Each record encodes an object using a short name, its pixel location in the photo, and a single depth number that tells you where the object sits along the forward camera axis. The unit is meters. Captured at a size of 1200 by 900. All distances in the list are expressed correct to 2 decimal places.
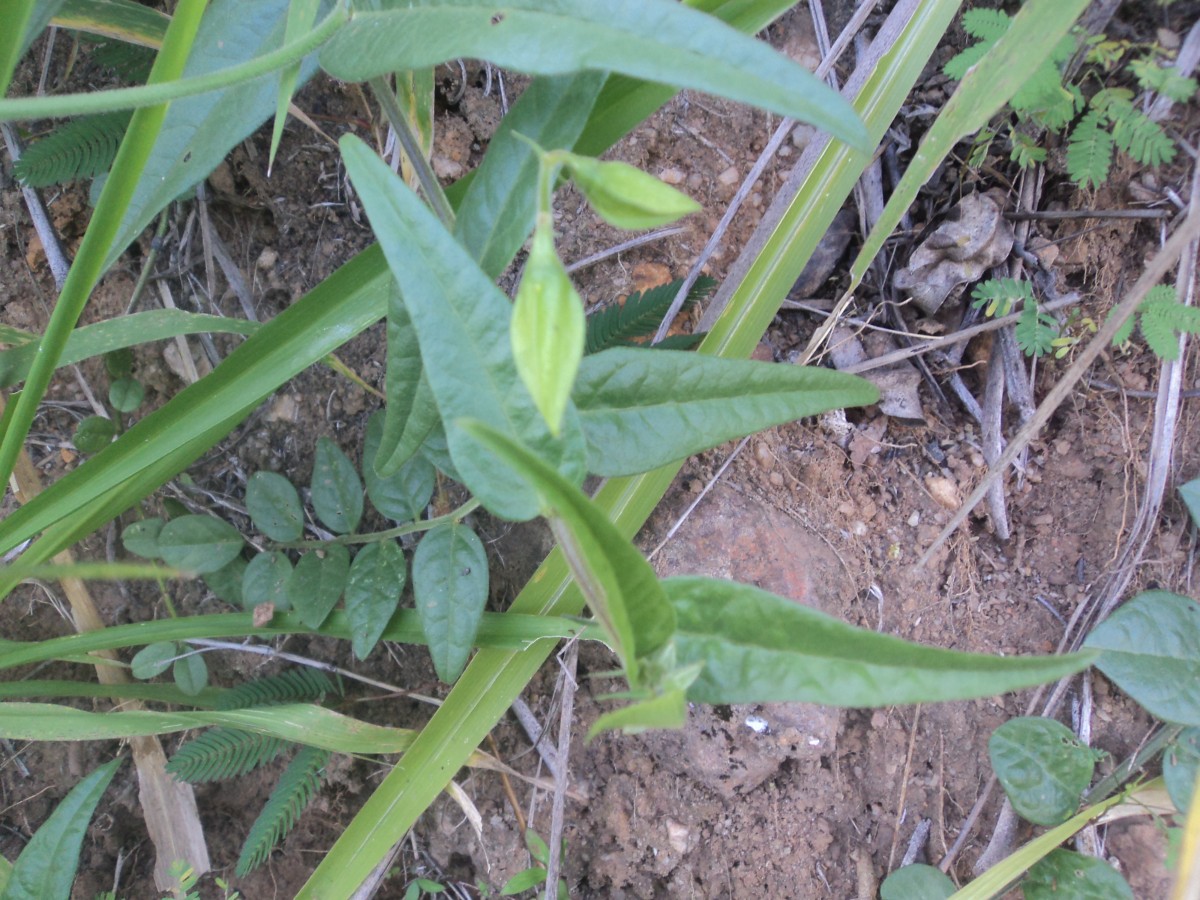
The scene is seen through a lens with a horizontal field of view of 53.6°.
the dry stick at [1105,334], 0.25
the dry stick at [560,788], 0.29
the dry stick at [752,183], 0.30
